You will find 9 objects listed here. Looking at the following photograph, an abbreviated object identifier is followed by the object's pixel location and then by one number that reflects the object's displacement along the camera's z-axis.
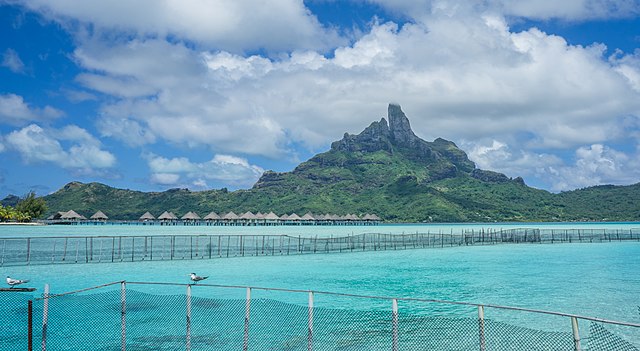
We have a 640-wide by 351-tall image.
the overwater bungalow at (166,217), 164.40
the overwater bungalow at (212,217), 174.56
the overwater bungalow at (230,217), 169.75
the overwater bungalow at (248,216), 170.75
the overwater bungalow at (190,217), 166.00
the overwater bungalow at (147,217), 178.24
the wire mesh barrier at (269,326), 17.11
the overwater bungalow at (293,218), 174.93
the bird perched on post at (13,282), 25.01
